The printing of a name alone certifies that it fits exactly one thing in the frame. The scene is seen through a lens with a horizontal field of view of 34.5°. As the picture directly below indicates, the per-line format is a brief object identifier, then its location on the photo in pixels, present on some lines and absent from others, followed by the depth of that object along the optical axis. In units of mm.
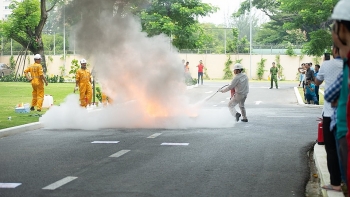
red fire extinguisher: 10521
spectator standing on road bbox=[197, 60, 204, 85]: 40144
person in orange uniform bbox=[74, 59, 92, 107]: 17828
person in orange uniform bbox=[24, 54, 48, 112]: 18641
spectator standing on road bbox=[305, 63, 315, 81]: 21798
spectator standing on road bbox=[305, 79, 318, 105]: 22359
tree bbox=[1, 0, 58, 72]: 40594
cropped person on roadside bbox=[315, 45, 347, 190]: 6660
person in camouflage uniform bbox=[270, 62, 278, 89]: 33812
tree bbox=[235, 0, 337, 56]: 25156
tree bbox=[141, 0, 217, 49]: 31775
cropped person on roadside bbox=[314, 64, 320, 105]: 22797
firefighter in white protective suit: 16219
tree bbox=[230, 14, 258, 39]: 92706
